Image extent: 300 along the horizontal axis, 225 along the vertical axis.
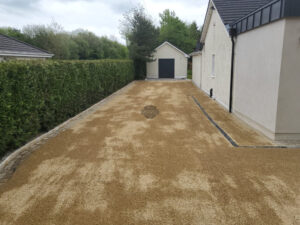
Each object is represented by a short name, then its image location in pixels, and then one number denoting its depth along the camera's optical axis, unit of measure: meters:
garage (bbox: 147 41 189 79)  29.08
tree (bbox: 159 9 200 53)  44.28
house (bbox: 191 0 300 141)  5.58
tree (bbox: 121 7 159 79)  26.81
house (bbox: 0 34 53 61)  11.91
